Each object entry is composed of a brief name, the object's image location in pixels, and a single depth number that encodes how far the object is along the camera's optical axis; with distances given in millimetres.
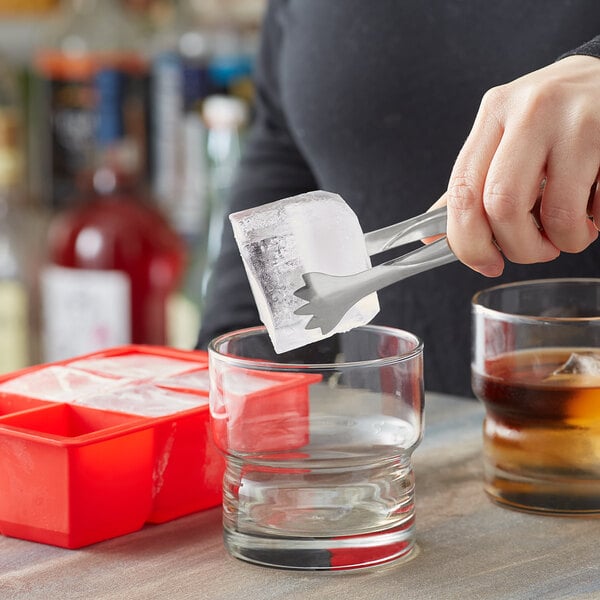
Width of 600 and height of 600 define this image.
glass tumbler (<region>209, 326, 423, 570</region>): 868
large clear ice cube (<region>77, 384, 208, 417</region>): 922
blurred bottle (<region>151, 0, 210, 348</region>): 2037
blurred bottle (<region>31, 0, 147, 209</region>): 2074
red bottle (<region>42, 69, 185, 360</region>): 1929
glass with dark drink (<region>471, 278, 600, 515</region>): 923
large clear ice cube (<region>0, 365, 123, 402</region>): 943
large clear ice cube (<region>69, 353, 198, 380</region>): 975
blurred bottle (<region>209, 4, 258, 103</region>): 2028
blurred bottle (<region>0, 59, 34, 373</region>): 2013
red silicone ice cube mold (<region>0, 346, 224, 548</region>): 883
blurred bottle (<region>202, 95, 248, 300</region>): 1909
